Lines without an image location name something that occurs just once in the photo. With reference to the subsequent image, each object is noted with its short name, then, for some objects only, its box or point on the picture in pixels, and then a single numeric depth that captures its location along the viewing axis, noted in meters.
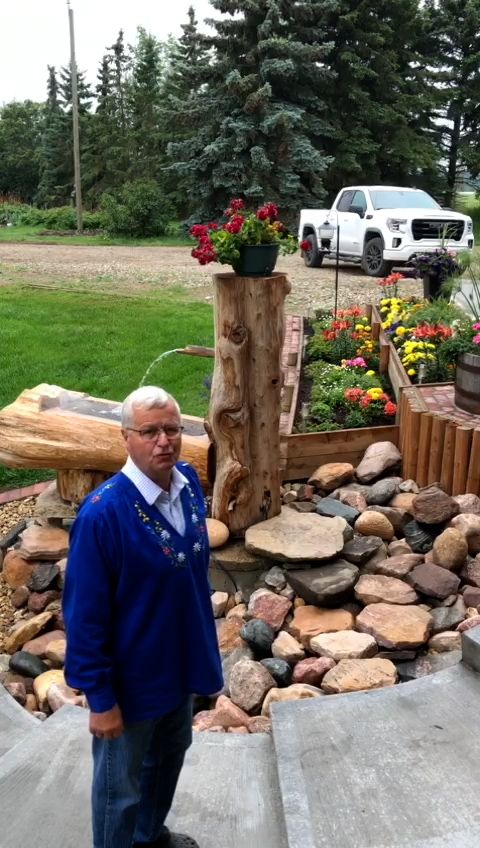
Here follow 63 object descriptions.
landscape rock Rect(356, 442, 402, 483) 5.25
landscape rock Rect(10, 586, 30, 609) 4.83
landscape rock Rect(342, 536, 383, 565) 4.26
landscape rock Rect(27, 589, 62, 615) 4.67
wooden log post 4.32
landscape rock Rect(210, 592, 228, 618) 4.32
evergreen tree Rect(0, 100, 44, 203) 44.03
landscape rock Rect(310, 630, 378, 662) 3.50
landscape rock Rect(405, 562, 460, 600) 3.92
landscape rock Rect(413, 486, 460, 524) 4.42
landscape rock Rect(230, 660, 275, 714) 3.38
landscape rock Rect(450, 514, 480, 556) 4.26
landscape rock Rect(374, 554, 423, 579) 4.13
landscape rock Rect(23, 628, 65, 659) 4.21
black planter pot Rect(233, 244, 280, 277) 4.30
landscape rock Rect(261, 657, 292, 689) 3.51
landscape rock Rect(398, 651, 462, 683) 3.38
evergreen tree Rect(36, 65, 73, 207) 41.25
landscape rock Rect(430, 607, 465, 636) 3.70
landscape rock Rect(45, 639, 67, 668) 4.08
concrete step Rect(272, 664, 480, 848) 2.25
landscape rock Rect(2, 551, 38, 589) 5.00
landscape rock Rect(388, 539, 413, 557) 4.40
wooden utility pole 27.33
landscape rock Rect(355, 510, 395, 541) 4.51
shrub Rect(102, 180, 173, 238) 24.58
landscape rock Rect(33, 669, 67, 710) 3.68
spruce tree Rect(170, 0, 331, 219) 23.98
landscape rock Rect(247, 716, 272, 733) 3.18
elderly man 1.84
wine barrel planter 5.24
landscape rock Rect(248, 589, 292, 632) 3.96
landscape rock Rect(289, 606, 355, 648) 3.77
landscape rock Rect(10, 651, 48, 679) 4.00
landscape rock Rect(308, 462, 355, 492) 5.28
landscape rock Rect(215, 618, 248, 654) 3.95
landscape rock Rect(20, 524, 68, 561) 5.04
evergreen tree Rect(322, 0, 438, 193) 27.64
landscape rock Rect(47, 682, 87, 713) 3.55
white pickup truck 13.95
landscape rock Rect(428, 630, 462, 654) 3.54
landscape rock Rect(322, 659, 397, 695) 3.24
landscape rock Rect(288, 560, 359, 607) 3.93
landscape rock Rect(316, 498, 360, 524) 4.68
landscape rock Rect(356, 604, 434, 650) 3.54
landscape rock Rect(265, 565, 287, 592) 4.23
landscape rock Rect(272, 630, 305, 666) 3.64
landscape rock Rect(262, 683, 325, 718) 3.26
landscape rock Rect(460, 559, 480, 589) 4.07
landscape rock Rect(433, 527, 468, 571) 4.11
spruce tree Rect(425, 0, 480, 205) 31.42
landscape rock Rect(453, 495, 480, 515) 4.51
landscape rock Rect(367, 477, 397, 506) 4.88
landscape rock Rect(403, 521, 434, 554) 4.42
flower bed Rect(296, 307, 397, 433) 6.25
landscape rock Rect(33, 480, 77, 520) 5.33
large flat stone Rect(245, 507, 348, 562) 4.22
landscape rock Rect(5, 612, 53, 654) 4.34
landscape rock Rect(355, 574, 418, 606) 3.90
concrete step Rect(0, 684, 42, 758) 3.10
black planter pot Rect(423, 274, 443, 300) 9.26
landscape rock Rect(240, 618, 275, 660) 3.78
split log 5.00
